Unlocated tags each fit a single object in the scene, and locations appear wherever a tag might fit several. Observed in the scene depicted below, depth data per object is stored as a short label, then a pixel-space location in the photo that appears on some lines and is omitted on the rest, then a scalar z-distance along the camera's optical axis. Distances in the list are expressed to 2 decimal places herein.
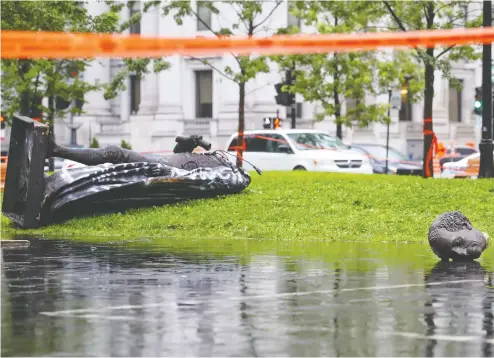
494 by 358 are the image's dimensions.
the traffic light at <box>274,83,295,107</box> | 46.41
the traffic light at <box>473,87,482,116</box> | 39.97
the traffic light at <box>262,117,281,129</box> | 52.16
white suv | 41.97
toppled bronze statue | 23.67
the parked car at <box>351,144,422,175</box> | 52.31
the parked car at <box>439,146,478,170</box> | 56.84
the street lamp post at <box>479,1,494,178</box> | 28.52
